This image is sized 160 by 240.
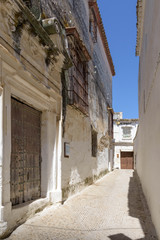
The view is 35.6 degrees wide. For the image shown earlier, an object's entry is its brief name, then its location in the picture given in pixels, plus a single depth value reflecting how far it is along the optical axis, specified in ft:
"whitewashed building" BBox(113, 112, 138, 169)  83.46
